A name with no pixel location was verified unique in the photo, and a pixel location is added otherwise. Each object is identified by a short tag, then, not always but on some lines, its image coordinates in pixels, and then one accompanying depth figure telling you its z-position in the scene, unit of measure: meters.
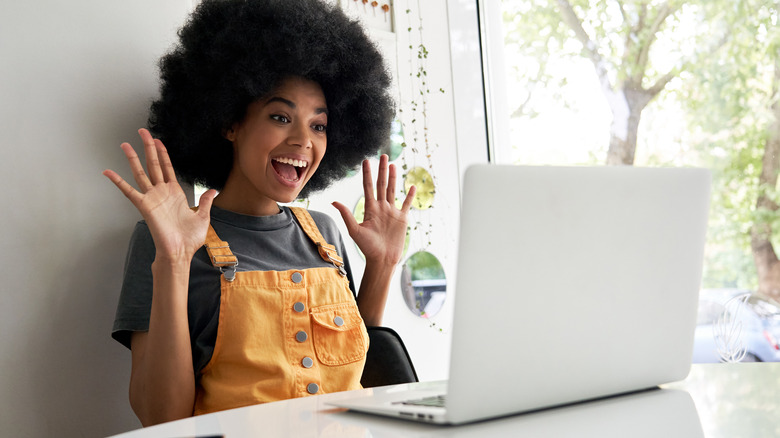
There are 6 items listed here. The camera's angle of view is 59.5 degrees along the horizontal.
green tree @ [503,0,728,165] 2.98
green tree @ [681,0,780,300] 2.89
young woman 1.27
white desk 0.71
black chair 1.54
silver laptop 0.68
